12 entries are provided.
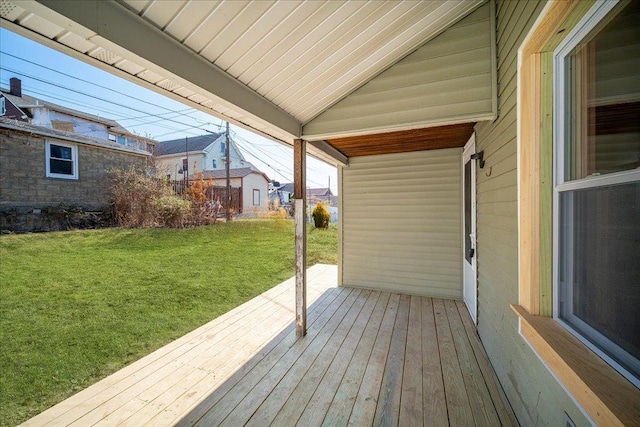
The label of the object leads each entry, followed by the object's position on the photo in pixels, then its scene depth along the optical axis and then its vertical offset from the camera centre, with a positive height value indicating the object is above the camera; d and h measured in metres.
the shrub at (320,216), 10.32 -0.17
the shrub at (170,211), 7.37 +0.04
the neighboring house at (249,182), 16.62 +2.04
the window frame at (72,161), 7.01 +1.47
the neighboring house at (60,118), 7.12 +3.38
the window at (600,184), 0.87 +0.10
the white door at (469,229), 3.08 -0.24
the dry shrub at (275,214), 11.95 -0.09
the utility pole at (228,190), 9.42 +0.85
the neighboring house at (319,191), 36.00 +3.01
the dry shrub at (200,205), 7.95 +0.24
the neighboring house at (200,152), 17.16 +4.20
